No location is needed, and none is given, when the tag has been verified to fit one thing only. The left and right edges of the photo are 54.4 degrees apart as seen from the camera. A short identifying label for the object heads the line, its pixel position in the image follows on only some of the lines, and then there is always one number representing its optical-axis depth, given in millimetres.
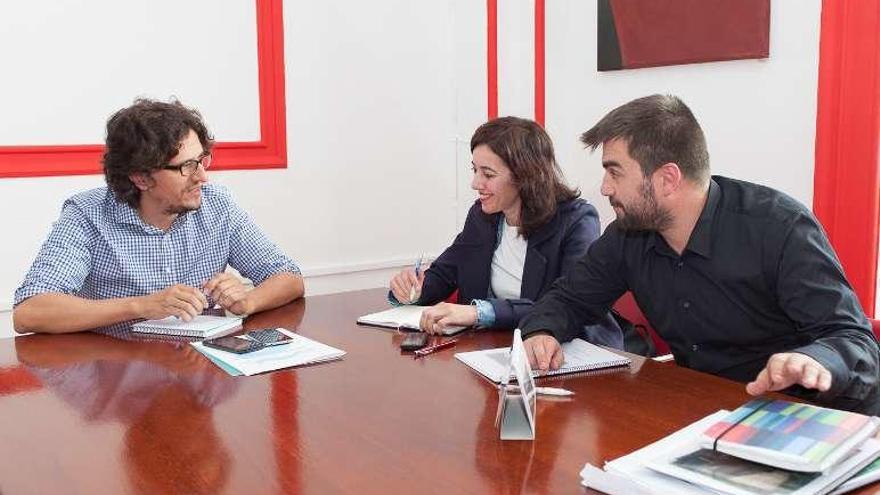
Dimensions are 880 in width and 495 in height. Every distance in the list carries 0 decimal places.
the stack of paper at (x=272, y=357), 1773
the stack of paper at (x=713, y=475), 1068
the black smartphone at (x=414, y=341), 1905
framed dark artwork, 2748
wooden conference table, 1207
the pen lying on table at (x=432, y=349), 1868
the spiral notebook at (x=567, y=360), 1707
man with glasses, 2283
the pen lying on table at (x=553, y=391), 1553
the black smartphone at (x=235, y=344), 1869
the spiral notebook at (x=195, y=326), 2078
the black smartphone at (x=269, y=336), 1942
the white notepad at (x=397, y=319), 2126
